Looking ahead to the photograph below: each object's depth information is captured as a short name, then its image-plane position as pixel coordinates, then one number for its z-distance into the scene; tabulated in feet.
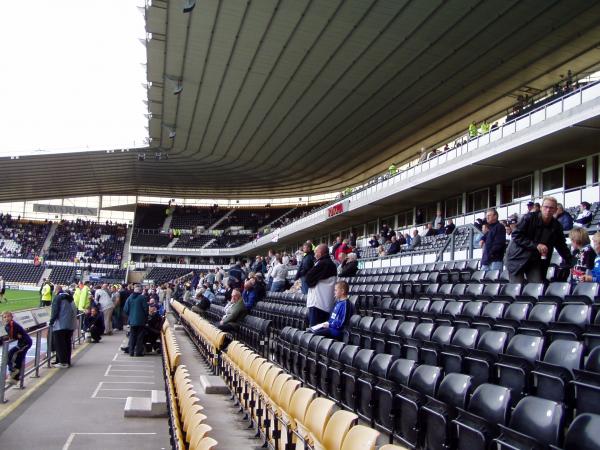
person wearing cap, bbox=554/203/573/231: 31.81
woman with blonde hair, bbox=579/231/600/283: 21.61
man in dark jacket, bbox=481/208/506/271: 29.25
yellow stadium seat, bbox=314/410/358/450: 11.62
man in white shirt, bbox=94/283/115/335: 65.31
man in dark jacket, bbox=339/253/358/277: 42.39
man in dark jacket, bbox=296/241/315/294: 33.53
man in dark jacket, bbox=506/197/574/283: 23.02
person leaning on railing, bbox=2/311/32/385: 34.37
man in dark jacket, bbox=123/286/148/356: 49.19
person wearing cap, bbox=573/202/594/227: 36.27
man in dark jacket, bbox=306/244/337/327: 28.07
